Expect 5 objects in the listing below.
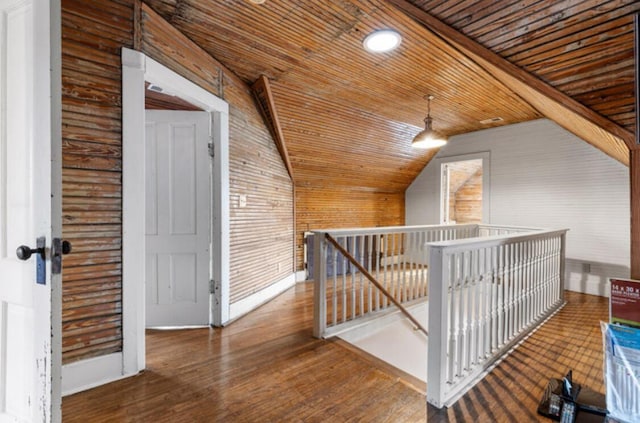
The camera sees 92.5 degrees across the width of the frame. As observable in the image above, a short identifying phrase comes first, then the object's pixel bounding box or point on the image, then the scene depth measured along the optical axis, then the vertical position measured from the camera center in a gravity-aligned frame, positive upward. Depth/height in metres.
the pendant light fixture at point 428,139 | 3.49 +0.82
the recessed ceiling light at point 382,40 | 2.43 +1.40
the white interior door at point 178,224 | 2.93 -0.13
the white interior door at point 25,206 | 1.08 +0.02
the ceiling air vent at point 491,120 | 4.76 +1.43
